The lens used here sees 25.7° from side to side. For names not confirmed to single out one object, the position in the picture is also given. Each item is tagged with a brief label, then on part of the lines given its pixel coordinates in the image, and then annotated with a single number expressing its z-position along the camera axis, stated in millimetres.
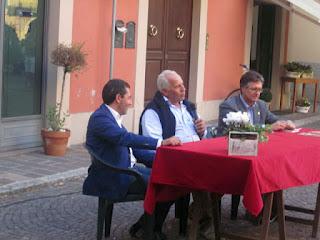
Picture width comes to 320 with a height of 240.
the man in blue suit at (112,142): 4973
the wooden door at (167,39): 11148
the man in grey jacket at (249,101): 5973
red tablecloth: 4449
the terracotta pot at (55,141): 8203
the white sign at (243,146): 4508
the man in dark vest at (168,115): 5531
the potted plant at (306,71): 15320
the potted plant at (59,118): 8211
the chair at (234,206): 6145
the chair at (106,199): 4941
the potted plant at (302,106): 15344
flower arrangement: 4770
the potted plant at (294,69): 15453
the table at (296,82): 15109
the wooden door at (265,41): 15773
